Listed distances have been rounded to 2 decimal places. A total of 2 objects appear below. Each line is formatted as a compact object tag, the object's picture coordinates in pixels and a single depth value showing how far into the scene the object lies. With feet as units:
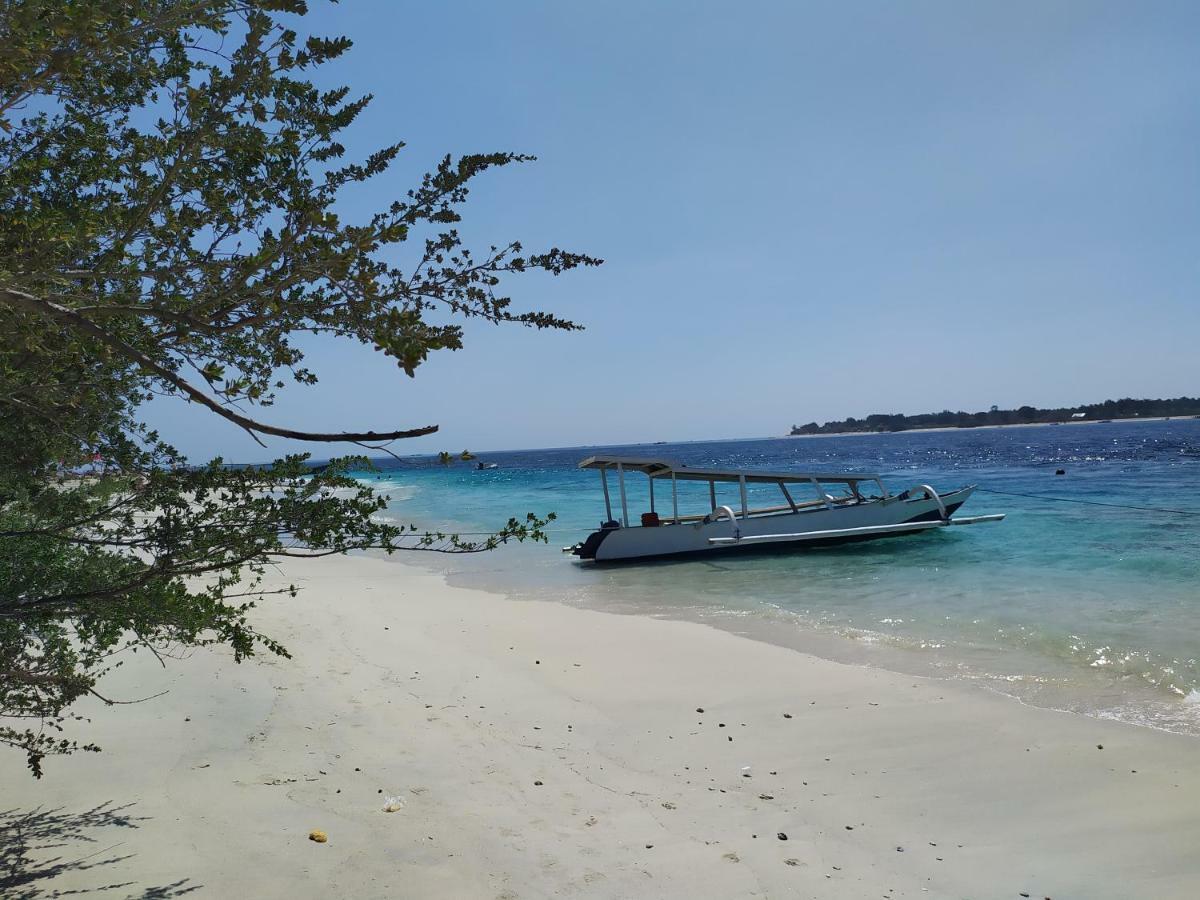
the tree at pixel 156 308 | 8.86
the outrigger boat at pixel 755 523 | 62.08
